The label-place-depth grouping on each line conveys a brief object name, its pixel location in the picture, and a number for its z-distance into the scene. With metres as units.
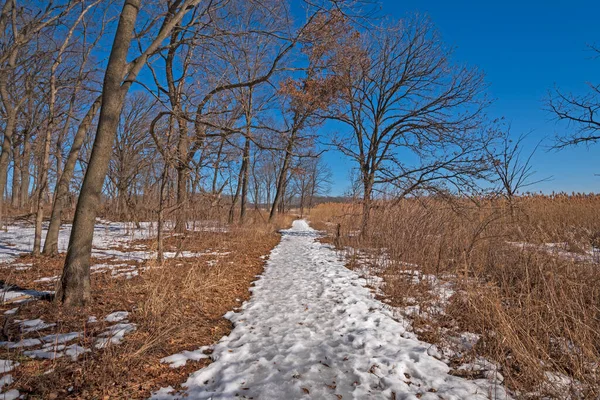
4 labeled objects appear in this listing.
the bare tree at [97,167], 3.49
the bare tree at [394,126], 9.52
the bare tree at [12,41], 6.04
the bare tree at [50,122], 6.33
